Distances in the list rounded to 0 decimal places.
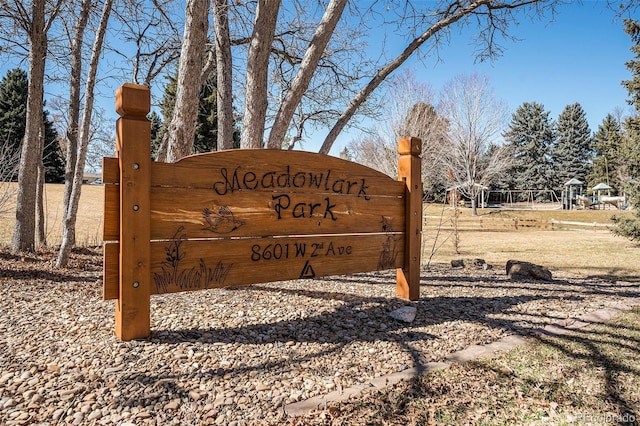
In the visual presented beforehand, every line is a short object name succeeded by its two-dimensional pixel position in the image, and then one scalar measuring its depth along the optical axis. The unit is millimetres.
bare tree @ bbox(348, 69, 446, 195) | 18656
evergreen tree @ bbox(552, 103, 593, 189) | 36688
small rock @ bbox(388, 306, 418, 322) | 3148
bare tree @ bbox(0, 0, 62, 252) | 6125
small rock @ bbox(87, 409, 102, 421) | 1742
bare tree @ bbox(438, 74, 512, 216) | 23688
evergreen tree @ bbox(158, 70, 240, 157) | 16030
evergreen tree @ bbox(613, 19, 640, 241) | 10617
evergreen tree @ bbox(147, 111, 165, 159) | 20438
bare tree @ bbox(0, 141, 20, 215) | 6764
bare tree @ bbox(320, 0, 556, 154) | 4660
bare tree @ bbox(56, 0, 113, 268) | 5199
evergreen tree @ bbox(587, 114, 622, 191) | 33344
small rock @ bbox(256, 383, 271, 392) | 2024
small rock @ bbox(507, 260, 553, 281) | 5410
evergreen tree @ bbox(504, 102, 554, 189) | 37281
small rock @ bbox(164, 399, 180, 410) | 1834
